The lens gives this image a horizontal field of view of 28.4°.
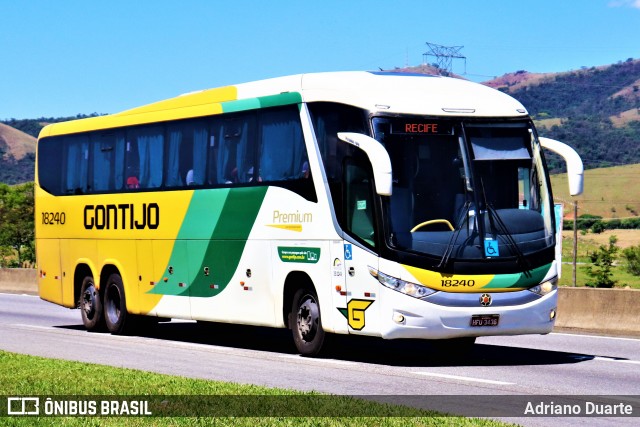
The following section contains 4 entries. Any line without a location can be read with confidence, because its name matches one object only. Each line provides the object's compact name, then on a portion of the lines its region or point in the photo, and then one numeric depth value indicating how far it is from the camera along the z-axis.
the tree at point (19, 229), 84.81
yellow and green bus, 15.76
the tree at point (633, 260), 91.69
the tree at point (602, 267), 45.75
